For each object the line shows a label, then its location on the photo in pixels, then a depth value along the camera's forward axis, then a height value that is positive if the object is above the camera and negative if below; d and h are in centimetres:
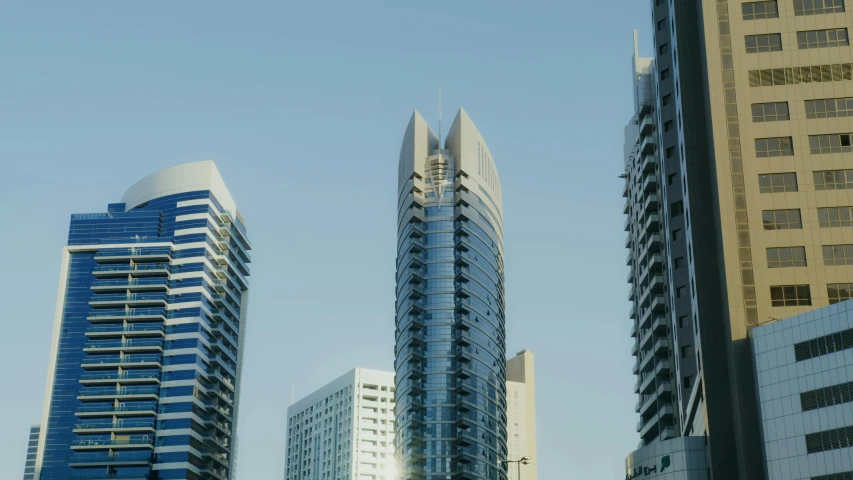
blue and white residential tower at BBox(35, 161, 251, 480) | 19900 +2986
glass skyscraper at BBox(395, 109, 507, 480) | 19675 +3233
